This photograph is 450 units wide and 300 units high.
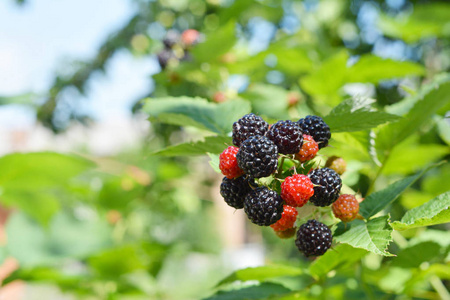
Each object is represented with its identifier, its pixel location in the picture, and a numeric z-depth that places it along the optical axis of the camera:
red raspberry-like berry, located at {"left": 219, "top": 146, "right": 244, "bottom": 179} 0.27
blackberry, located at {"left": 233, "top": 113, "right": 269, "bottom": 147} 0.28
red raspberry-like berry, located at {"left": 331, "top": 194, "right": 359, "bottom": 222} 0.28
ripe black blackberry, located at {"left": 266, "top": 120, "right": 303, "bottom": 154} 0.27
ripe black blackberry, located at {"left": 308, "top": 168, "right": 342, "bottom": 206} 0.27
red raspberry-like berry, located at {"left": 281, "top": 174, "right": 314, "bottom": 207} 0.27
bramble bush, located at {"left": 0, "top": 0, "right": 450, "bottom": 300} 0.30
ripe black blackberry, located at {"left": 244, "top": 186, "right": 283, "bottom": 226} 0.26
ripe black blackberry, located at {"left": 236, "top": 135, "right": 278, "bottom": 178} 0.26
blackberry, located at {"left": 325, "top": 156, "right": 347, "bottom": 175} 0.30
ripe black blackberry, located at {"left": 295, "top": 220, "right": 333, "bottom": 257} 0.27
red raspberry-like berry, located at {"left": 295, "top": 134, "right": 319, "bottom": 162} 0.27
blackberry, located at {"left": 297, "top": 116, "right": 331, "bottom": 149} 0.28
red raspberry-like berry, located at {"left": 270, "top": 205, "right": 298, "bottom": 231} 0.28
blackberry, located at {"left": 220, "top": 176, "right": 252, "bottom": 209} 0.28
